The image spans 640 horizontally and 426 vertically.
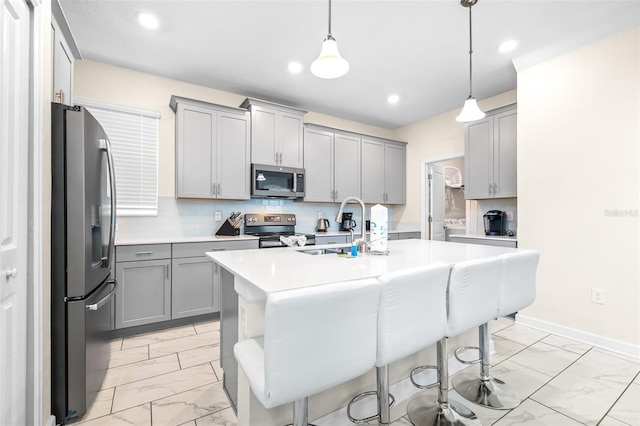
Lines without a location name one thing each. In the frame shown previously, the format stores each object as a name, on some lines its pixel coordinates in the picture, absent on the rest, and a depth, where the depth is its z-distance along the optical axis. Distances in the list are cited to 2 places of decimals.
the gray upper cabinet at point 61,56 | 1.75
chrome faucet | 1.97
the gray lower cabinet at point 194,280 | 3.05
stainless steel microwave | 3.77
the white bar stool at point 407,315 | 1.17
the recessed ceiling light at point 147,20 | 2.45
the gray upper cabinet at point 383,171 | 4.95
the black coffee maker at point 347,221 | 4.87
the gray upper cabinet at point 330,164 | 4.33
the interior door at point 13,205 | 1.14
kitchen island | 1.27
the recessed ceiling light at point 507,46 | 2.81
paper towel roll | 1.87
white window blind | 3.21
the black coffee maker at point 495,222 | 3.81
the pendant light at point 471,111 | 2.33
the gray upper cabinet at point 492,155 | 3.56
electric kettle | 4.64
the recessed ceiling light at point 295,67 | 3.21
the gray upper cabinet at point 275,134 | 3.79
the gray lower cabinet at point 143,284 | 2.80
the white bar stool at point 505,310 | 1.68
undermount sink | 2.13
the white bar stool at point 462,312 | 1.44
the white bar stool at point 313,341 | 0.90
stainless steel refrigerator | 1.60
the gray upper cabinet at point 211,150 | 3.38
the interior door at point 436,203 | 5.19
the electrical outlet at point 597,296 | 2.63
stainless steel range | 3.93
